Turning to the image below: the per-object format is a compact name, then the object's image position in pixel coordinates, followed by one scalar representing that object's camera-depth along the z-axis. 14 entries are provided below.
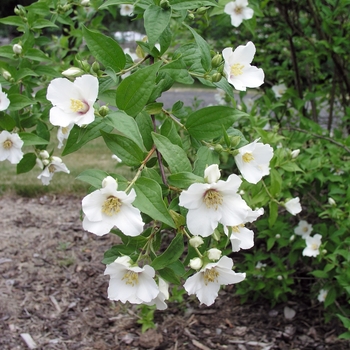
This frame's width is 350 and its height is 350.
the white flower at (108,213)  0.46
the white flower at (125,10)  1.02
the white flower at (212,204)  0.46
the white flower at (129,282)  0.50
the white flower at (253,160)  0.53
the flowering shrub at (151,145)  0.47
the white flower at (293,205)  0.79
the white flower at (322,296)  0.98
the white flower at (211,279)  0.50
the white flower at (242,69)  0.54
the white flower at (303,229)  1.01
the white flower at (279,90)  1.30
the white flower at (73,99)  0.48
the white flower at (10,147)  0.68
